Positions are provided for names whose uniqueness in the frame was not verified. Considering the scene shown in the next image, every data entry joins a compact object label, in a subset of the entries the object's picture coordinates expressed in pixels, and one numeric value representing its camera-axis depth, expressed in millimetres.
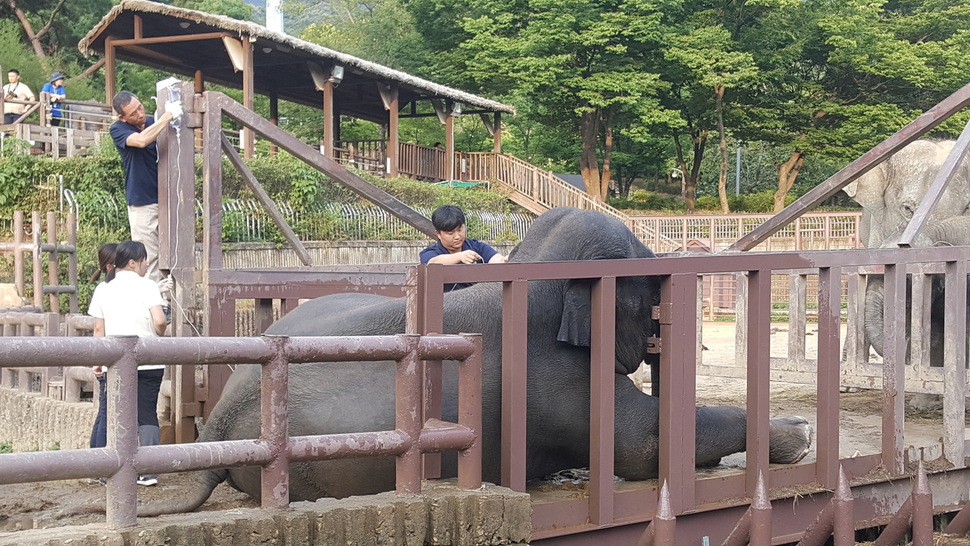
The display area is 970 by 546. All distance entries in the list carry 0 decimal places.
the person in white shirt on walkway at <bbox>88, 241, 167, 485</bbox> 5246
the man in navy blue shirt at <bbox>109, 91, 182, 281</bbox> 5922
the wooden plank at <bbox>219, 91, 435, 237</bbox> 5535
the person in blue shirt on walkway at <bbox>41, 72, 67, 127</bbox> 20312
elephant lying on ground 4258
